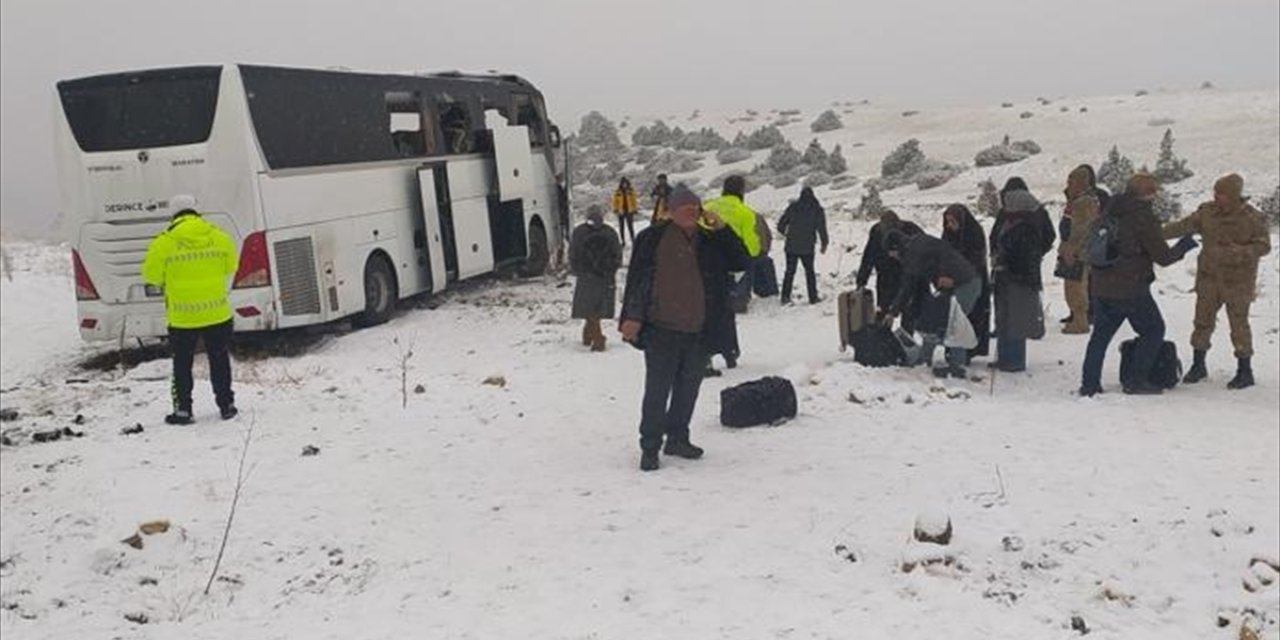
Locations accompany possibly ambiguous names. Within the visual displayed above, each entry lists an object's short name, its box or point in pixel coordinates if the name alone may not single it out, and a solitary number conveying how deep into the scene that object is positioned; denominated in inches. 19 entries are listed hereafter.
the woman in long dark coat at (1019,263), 394.6
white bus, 455.8
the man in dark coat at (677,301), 278.7
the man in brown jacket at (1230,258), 367.6
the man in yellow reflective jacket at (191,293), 331.6
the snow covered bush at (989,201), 908.6
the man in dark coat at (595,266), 470.6
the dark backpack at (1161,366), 378.3
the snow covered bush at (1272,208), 797.2
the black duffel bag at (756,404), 339.3
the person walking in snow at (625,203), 840.9
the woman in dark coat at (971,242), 403.2
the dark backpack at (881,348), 407.5
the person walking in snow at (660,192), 478.6
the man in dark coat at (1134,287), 353.4
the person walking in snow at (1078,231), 454.3
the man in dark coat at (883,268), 426.9
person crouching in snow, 386.6
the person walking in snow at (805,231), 564.1
